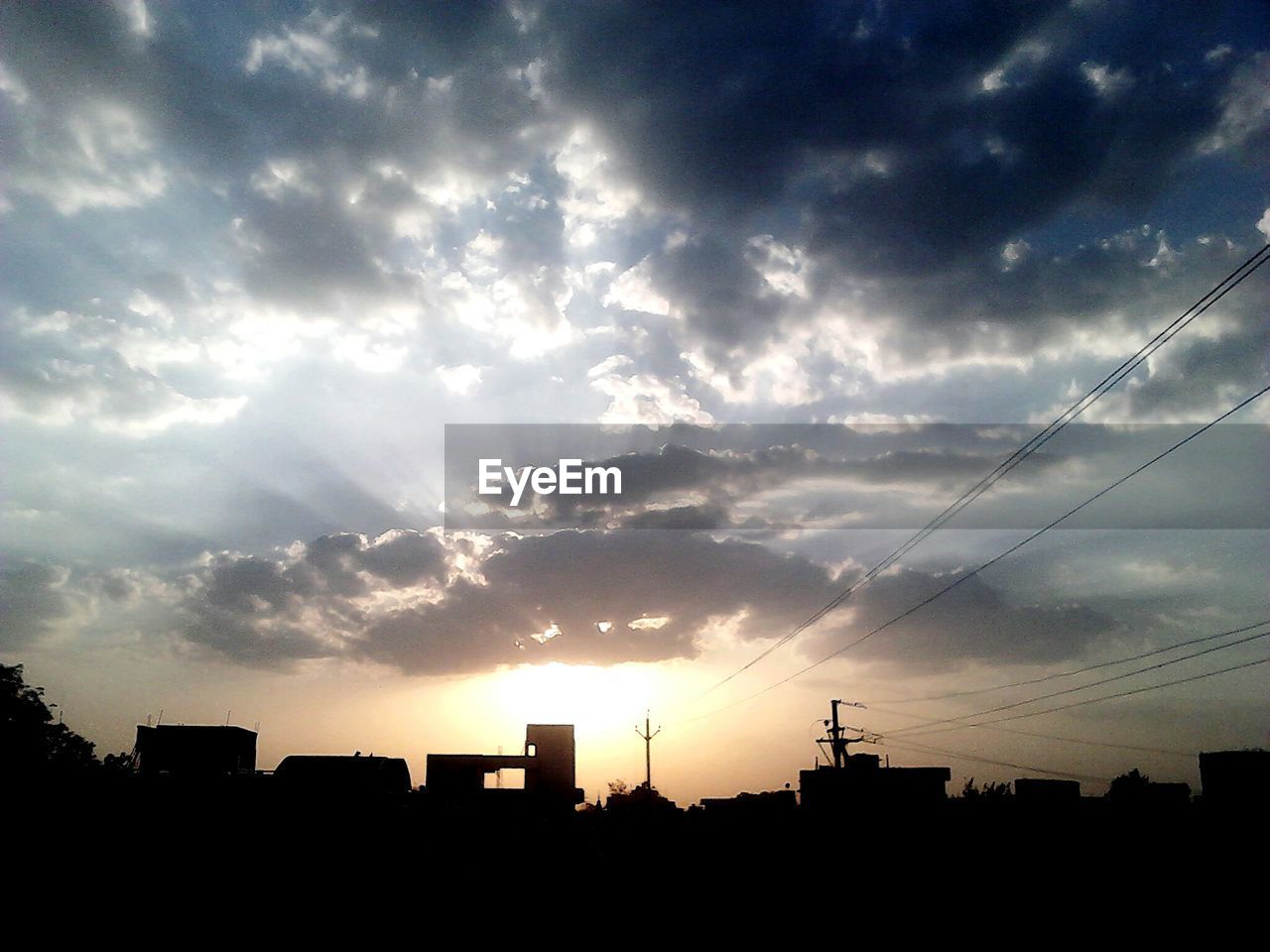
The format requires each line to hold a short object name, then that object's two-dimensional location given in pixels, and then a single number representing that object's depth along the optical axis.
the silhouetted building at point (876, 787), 37.25
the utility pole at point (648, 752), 83.12
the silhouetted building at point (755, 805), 43.69
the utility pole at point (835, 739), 64.31
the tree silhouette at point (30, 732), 54.84
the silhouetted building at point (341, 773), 46.94
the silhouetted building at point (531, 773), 53.34
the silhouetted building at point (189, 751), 52.25
